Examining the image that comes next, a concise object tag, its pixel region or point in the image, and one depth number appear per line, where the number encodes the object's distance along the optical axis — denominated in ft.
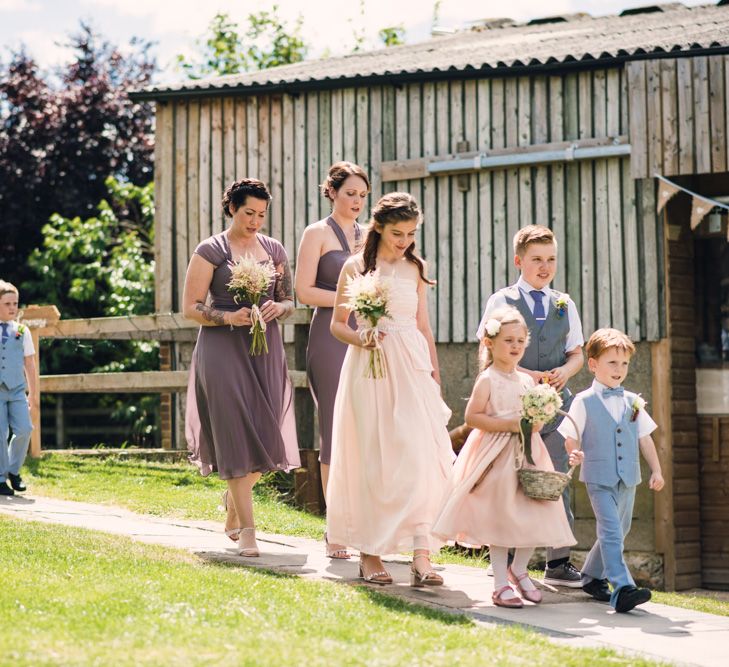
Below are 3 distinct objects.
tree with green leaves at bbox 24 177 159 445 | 65.46
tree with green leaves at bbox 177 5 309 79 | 90.63
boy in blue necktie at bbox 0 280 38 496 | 35.58
